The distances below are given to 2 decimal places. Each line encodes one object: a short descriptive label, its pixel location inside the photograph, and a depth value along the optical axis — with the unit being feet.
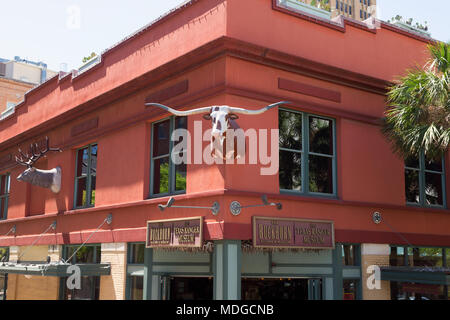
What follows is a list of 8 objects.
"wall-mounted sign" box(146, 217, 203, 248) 40.73
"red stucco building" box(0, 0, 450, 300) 41.86
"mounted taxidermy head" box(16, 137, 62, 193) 60.49
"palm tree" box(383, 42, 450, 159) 43.73
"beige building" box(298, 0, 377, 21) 315.37
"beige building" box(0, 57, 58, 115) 160.86
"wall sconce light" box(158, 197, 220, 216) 39.64
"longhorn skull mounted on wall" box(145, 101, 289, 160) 38.93
